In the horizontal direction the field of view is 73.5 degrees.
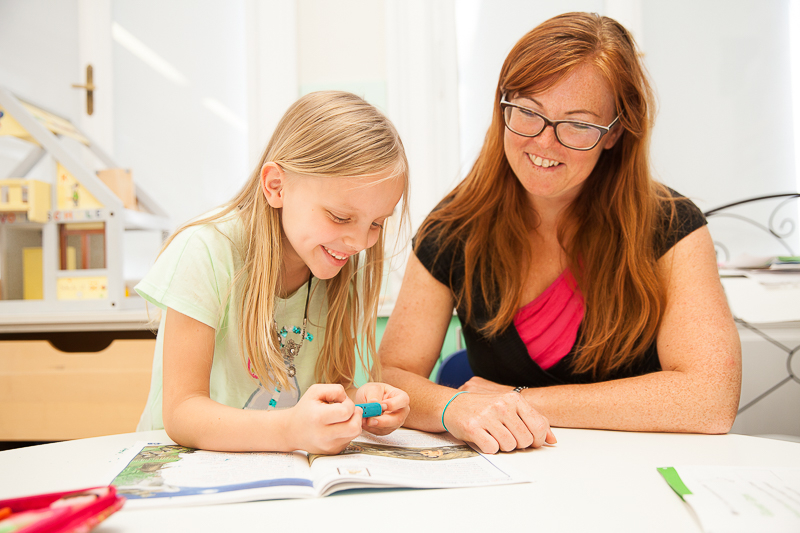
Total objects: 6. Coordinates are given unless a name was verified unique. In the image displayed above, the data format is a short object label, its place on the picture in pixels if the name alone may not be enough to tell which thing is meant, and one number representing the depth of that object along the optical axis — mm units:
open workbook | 560
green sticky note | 573
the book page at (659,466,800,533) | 497
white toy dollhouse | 1766
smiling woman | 916
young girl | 772
